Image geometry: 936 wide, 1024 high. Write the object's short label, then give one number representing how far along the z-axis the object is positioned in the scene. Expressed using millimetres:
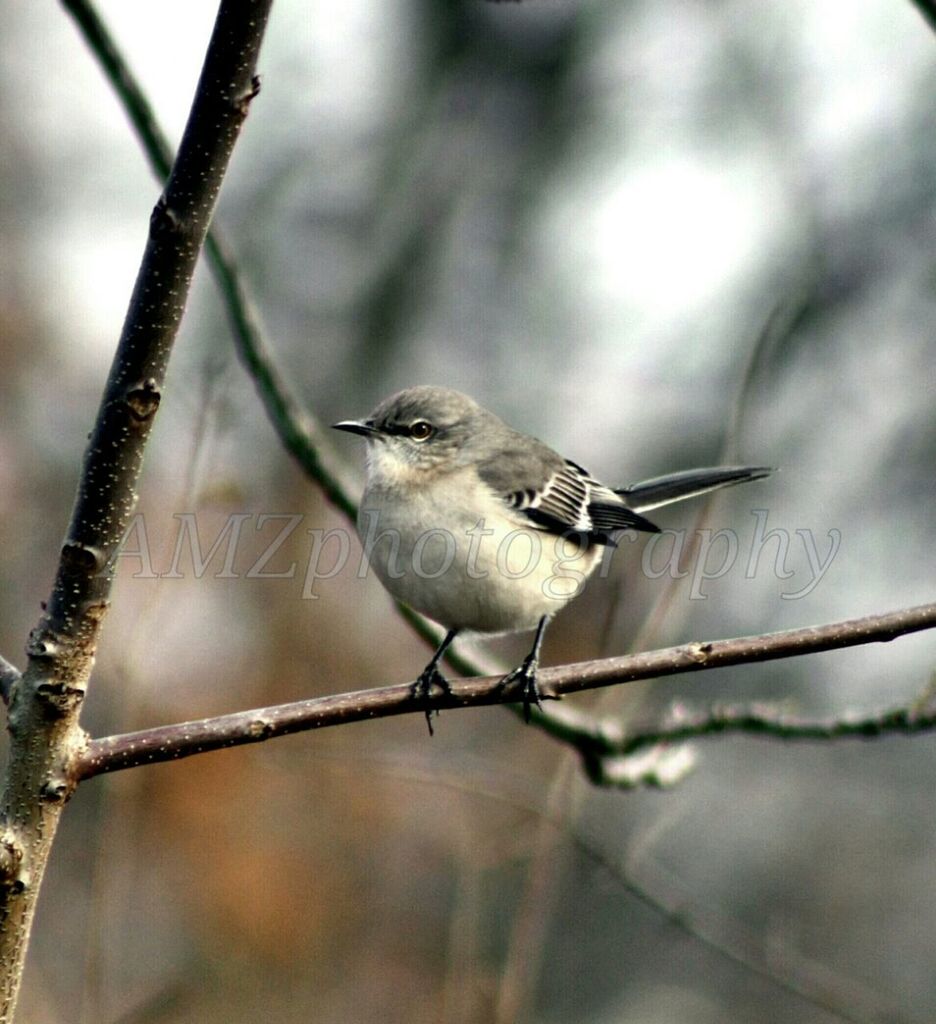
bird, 8328
